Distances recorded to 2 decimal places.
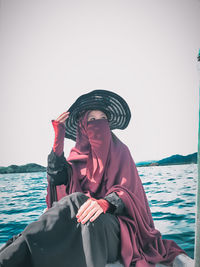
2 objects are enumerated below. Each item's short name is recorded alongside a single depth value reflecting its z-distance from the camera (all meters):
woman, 1.07
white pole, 0.82
